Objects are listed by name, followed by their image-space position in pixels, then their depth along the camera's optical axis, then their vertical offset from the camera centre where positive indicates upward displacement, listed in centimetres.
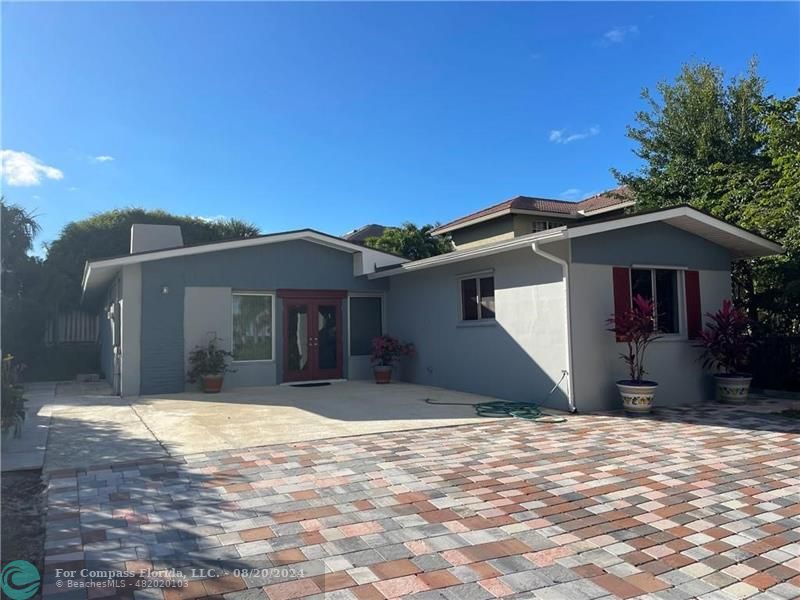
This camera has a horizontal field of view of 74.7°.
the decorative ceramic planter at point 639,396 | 782 -111
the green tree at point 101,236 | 1855 +414
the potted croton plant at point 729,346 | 901 -45
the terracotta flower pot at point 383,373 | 1223 -108
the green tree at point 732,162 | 1018 +392
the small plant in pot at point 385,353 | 1222 -61
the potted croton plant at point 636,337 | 784 -24
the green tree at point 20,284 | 1614 +168
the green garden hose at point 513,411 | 758 -130
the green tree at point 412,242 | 2305 +379
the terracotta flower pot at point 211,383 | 1069 -109
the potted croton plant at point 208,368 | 1072 -78
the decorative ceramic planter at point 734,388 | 909 -118
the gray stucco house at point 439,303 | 837 +46
